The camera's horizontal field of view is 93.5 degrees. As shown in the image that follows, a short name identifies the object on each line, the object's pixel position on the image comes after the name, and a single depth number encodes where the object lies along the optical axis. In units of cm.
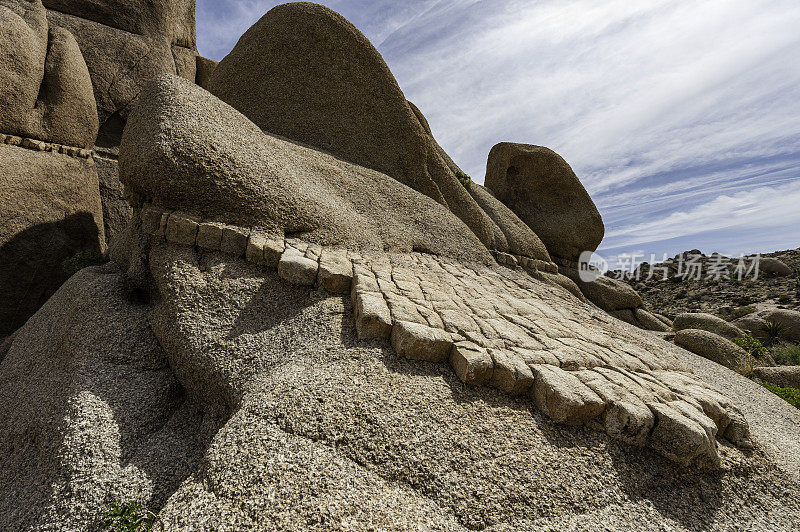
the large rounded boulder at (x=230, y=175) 527
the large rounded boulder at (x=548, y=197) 1611
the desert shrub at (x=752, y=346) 1213
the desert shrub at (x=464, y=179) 1313
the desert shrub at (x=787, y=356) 1455
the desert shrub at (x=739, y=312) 2495
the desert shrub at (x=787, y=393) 805
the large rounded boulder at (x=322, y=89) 957
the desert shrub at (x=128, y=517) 311
